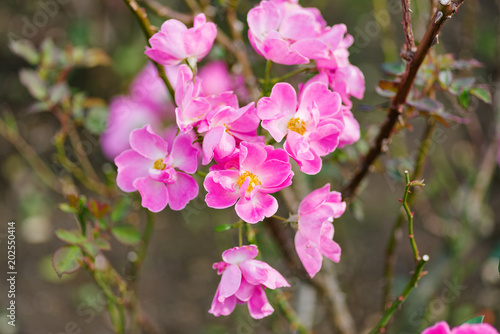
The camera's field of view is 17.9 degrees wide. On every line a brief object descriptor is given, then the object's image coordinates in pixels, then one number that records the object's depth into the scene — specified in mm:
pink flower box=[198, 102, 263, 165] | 824
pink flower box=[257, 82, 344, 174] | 838
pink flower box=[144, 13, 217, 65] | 851
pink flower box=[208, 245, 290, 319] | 834
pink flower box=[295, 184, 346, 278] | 845
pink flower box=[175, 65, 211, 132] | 830
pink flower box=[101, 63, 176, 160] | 1359
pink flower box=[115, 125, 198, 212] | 841
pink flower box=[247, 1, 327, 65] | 848
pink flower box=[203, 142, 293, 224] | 827
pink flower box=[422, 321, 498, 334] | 796
